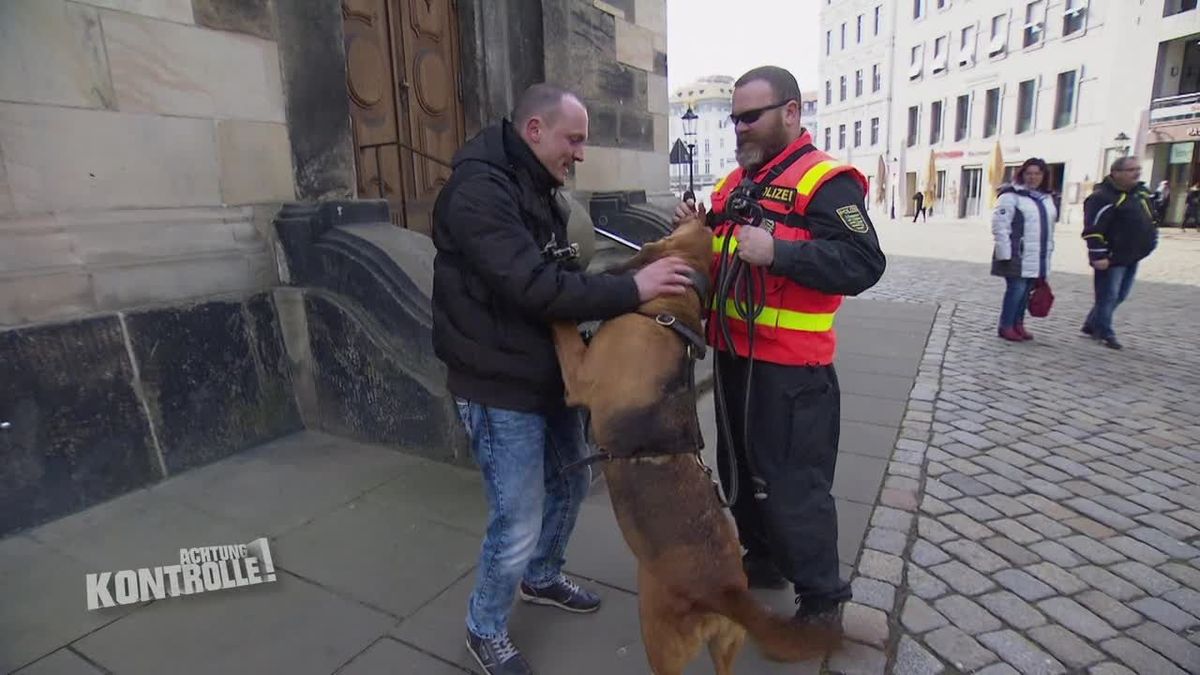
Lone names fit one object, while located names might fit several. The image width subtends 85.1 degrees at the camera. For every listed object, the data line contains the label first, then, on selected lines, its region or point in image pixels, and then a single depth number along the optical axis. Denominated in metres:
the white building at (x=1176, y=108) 22.69
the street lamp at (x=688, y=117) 18.78
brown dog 1.77
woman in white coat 6.85
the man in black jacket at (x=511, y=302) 1.91
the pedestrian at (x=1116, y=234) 6.82
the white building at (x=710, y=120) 86.31
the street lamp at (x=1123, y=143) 24.58
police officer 2.15
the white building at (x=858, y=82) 41.25
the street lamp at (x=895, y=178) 39.88
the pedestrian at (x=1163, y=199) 22.90
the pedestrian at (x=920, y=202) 33.21
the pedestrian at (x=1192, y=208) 21.64
